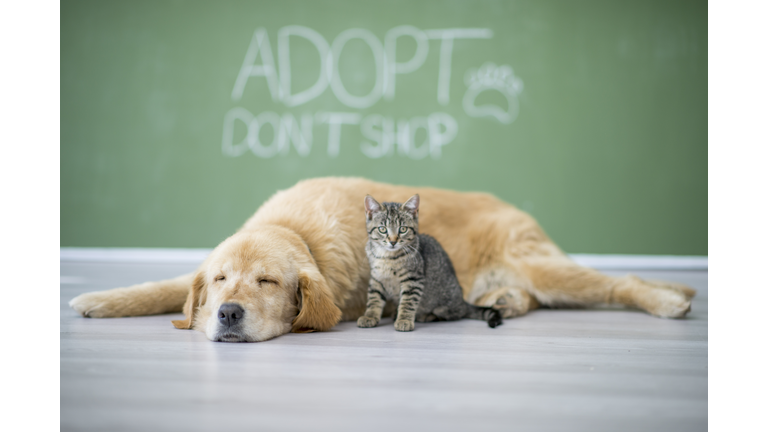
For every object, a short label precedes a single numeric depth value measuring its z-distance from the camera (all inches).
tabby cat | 84.9
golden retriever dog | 77.9
